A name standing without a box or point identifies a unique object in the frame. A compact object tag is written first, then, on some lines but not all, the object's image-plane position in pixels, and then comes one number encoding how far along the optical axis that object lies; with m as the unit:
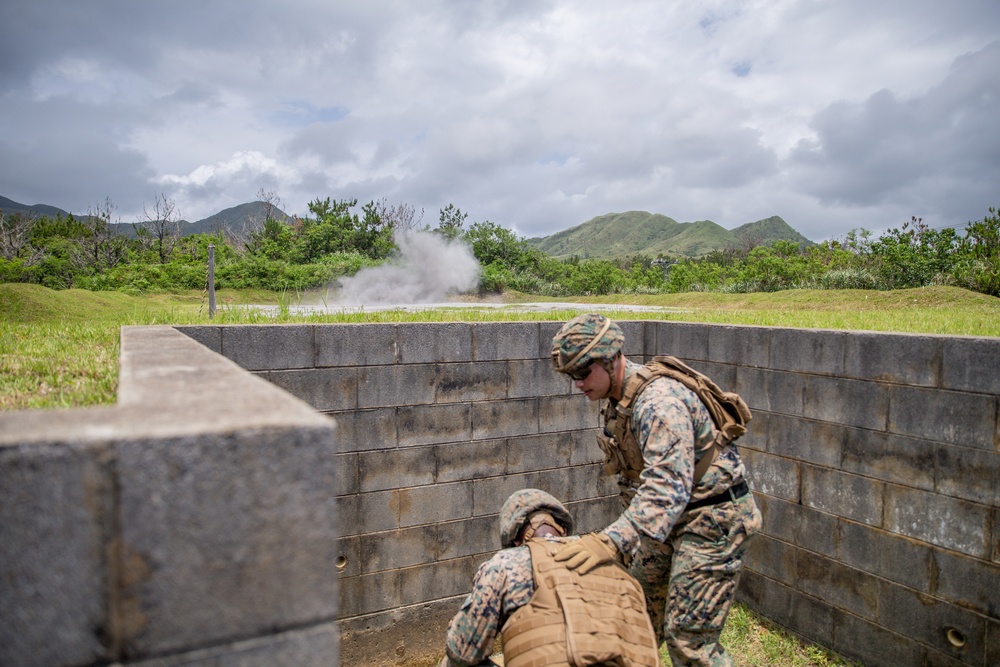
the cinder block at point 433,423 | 5.21
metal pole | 6.53
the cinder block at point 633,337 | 6.20
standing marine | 3.12
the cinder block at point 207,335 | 4.66
